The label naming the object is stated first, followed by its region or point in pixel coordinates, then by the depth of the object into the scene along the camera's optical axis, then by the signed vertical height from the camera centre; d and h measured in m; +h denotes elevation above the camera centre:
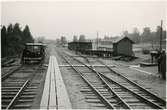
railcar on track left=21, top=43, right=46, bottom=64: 22.31 -0.71
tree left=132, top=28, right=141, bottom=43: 130.62 +4.23
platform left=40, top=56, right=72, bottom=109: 7.21 -1.94
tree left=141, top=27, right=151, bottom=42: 139.88 +6.92
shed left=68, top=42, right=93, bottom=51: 61.43 +0.14
